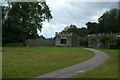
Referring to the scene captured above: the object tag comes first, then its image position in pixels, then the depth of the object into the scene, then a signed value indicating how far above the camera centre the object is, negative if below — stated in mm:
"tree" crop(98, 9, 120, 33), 39850 +5918
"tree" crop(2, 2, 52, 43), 28455 +4426
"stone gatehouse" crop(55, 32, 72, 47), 33298 +506
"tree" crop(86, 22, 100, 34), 47422 +4992
